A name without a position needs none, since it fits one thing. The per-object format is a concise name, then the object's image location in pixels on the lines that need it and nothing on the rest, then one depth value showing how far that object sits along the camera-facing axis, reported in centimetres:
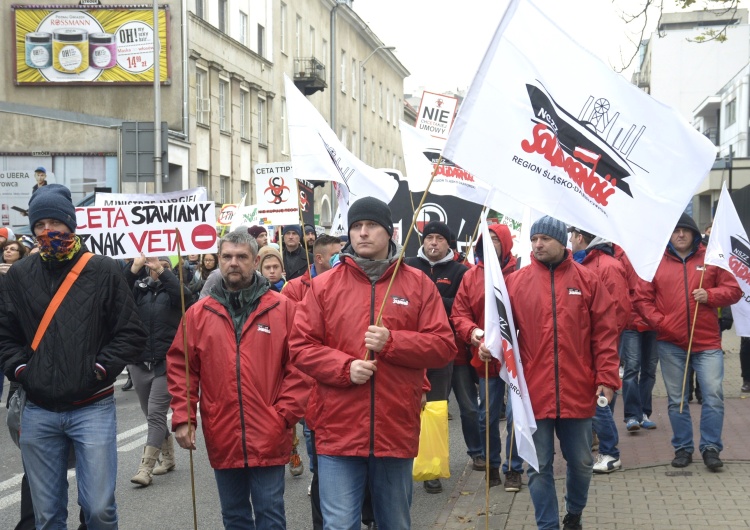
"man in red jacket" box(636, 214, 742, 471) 810
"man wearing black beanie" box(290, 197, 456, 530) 482
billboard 3212
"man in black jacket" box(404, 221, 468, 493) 847
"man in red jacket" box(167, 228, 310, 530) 518
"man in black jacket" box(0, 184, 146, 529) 507
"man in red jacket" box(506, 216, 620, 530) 596
